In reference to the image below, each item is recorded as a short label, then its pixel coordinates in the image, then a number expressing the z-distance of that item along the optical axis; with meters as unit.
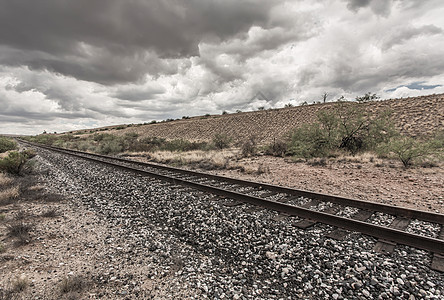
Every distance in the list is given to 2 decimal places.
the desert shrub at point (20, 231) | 4.73
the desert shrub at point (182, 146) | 24.38
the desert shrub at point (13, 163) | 11.41
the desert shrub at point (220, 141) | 23.75
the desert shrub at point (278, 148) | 17.50
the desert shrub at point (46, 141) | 51.92
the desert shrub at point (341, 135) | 14.58
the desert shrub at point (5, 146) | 30.65
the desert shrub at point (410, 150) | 11.16
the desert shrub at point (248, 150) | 18.44
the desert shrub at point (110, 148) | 26.12
